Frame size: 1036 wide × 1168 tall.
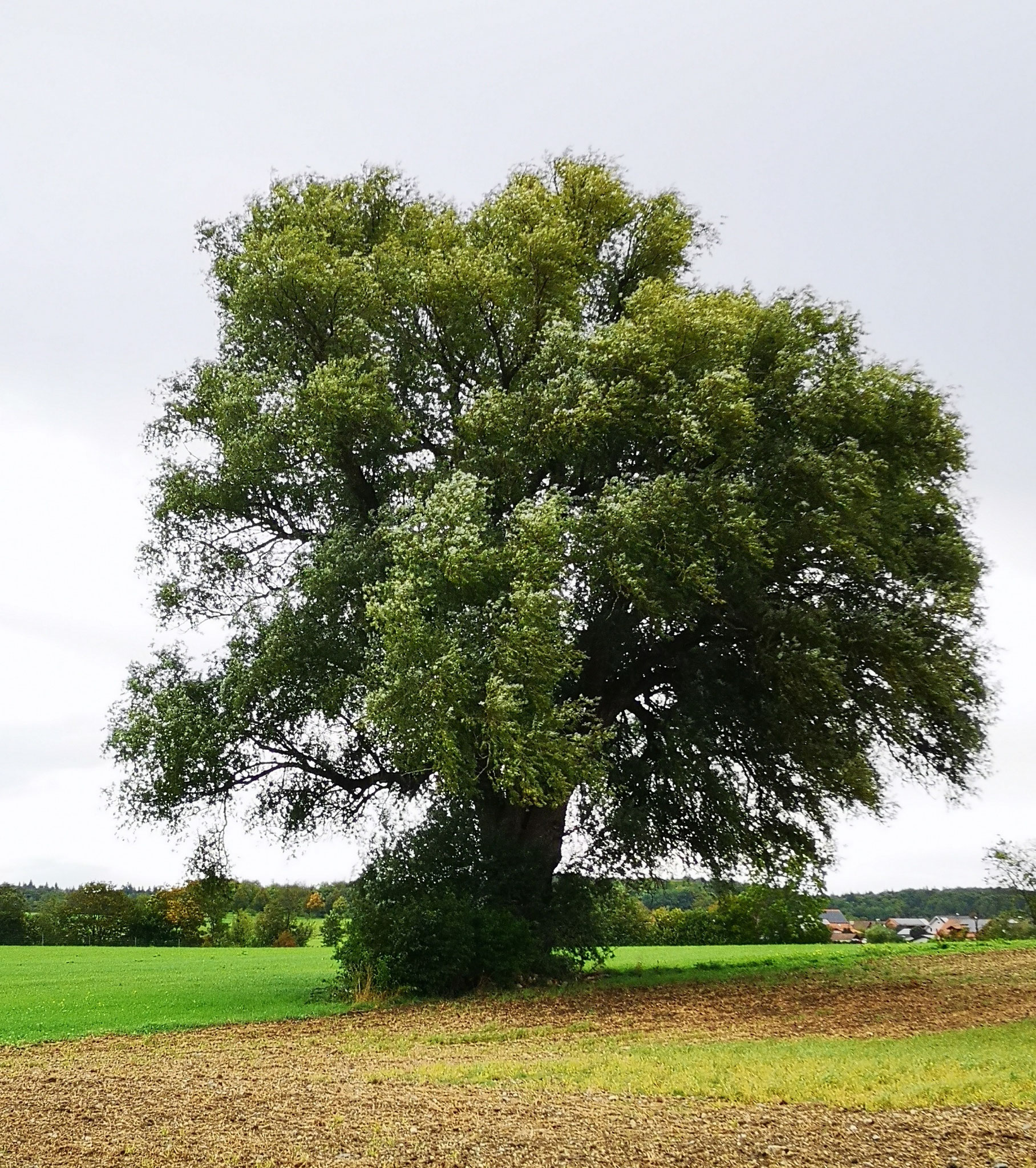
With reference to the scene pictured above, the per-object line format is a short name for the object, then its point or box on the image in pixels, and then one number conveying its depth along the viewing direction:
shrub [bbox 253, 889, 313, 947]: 48.19
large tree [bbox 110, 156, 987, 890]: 18.11
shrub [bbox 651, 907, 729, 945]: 39.50
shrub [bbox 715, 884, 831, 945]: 37.44
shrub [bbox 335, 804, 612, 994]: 18.84
